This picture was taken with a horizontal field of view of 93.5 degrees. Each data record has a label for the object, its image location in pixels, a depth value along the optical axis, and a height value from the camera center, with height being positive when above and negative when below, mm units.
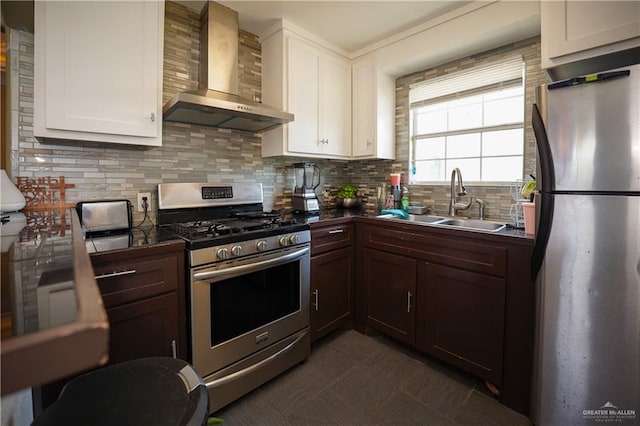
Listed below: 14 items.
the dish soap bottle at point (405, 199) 2600 +40
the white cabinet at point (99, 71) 1403 +664
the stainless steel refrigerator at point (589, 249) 1191 -188
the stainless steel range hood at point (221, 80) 1868 +830
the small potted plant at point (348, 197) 2881 +61
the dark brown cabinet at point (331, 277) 2111 -548
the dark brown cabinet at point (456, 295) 1588 -569
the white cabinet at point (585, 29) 1322 +820
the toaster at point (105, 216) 1657 -78
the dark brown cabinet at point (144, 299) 1279 -440
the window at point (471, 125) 2172 +636
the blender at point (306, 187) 2494 +141
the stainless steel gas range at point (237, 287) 1510 -474
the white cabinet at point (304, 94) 2281 +881
